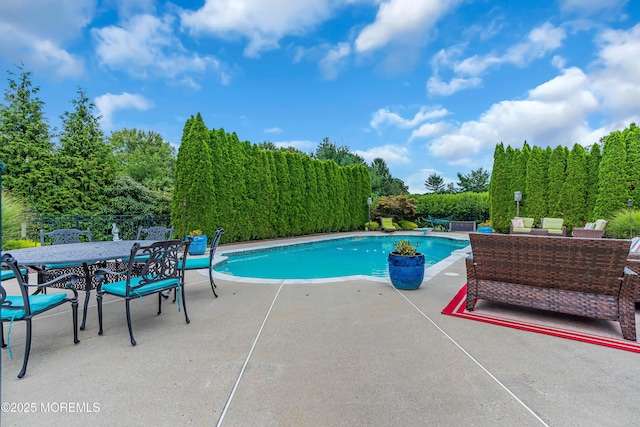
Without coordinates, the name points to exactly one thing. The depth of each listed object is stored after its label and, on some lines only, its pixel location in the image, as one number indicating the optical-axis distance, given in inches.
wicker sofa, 99.8
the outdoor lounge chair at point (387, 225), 583.5
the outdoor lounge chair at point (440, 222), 617.1
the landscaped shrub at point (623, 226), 317.7
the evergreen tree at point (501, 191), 512.1
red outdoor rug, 97.7
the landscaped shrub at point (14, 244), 215.3
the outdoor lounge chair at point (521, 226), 387.3
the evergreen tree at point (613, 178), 391.5
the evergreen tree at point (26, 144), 375.6
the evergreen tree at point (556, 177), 453.7
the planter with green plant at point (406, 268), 157.0
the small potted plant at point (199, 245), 312.7
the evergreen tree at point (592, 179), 431.2
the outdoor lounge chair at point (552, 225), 383.7
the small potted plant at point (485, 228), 501.0
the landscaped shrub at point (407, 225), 638.4
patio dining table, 99.7
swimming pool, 256.8
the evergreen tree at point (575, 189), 438.9
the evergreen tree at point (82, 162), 405.1
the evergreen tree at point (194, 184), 378.3
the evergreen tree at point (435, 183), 1315.2
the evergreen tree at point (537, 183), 471.8
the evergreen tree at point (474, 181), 1213.3
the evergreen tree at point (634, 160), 383.2
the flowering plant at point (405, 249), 162.1
